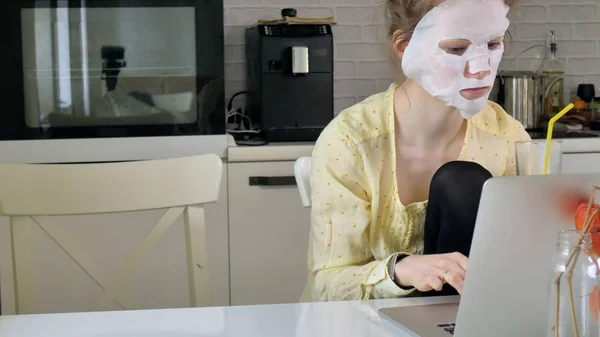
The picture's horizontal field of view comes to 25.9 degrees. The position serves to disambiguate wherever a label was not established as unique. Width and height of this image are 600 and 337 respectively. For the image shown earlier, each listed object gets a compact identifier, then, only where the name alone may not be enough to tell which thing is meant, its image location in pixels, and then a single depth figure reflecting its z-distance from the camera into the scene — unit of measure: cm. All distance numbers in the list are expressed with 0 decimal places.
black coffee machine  370
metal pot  398
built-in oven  354
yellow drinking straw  192
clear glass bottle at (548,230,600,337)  164
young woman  261
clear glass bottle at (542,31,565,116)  414
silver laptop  170
